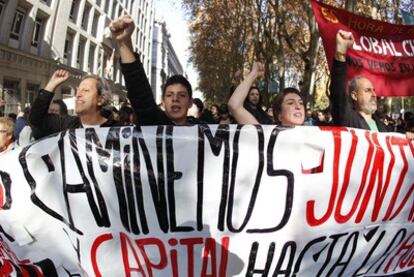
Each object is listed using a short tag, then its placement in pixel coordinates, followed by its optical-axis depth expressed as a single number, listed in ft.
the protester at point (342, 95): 10.65
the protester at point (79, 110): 11.21
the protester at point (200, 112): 22.95
